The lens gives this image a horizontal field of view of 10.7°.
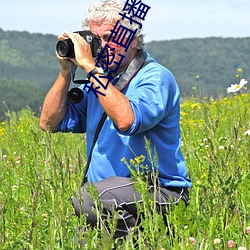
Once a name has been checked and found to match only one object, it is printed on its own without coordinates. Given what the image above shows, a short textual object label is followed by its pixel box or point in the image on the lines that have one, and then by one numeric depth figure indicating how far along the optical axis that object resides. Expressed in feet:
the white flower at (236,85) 32.60
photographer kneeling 20.73
